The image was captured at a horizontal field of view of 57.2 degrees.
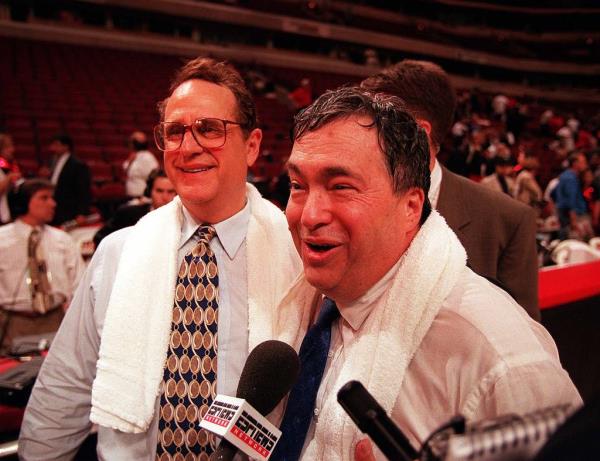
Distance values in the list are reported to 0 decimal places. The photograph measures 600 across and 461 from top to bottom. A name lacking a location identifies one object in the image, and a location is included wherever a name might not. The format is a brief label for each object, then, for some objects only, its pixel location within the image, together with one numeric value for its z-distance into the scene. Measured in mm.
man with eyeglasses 1256
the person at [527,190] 6152
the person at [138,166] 5957
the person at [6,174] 4730
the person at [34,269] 3059
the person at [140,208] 3068
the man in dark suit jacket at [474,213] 1698
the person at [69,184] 5215
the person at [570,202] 6492
